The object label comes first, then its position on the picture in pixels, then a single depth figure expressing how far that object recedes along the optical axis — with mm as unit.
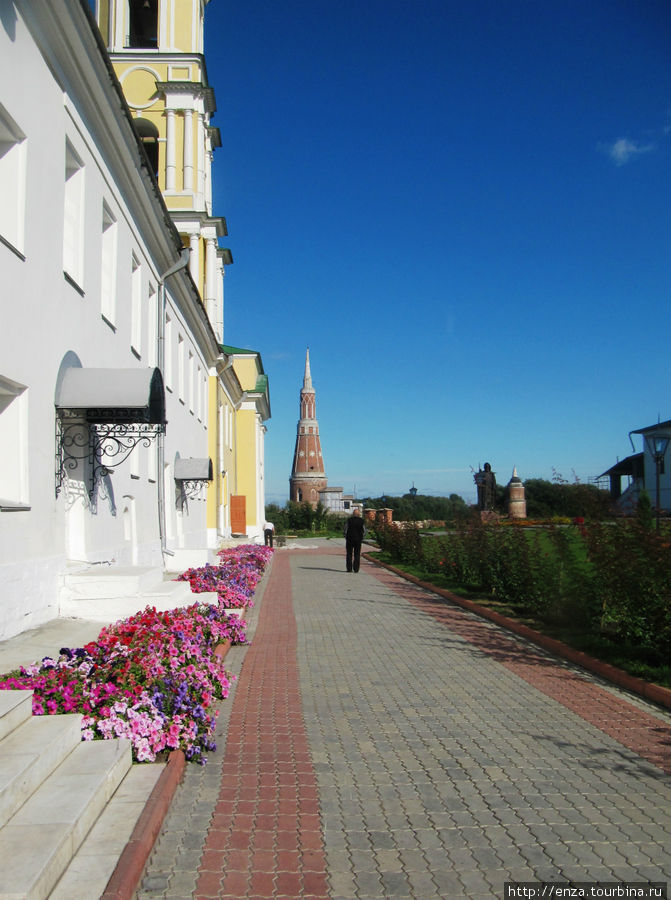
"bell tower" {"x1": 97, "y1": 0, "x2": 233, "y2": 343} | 23781
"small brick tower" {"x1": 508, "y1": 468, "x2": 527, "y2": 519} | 56781
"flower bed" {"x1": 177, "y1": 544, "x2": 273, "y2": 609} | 12711
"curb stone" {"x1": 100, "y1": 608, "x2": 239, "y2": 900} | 3324
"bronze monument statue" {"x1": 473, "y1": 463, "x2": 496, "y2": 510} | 38781
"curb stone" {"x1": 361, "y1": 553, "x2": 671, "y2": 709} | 7168
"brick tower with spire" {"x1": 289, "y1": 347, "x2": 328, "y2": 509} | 130250
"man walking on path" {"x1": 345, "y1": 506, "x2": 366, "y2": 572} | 21859
